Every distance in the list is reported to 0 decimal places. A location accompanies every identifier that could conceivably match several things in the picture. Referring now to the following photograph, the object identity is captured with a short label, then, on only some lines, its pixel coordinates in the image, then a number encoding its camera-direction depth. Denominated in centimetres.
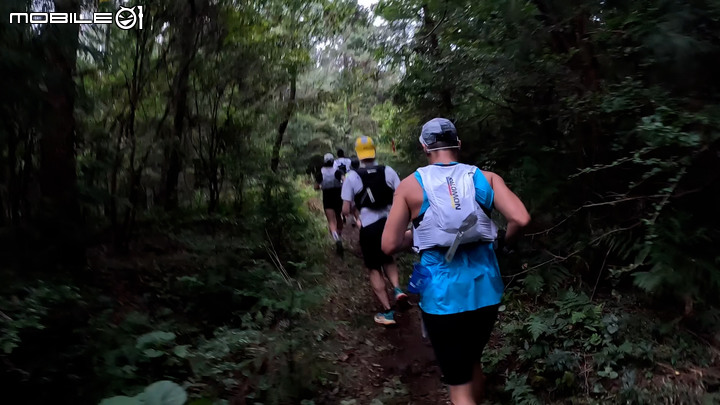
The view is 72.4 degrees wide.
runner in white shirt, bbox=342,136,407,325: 563
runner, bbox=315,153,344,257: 980
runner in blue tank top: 286
